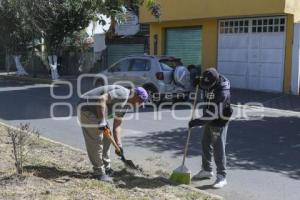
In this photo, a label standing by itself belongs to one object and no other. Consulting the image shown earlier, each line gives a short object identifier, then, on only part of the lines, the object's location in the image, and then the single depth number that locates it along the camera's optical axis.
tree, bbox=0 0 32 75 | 26.06
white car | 15.21
